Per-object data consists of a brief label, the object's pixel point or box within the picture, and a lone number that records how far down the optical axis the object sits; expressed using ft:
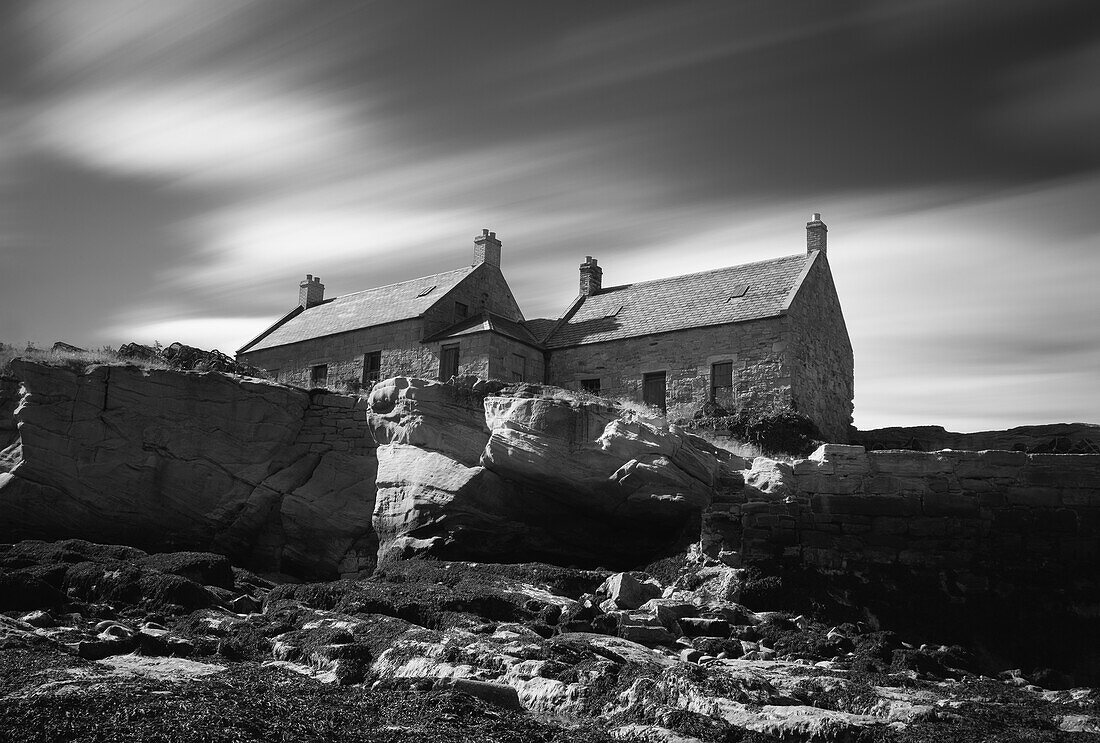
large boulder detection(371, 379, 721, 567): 63.72
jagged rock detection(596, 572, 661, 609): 52.34
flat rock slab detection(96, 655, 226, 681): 35.12
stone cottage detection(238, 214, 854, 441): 91.45
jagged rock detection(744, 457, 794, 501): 60.60
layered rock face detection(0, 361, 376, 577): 67.46
